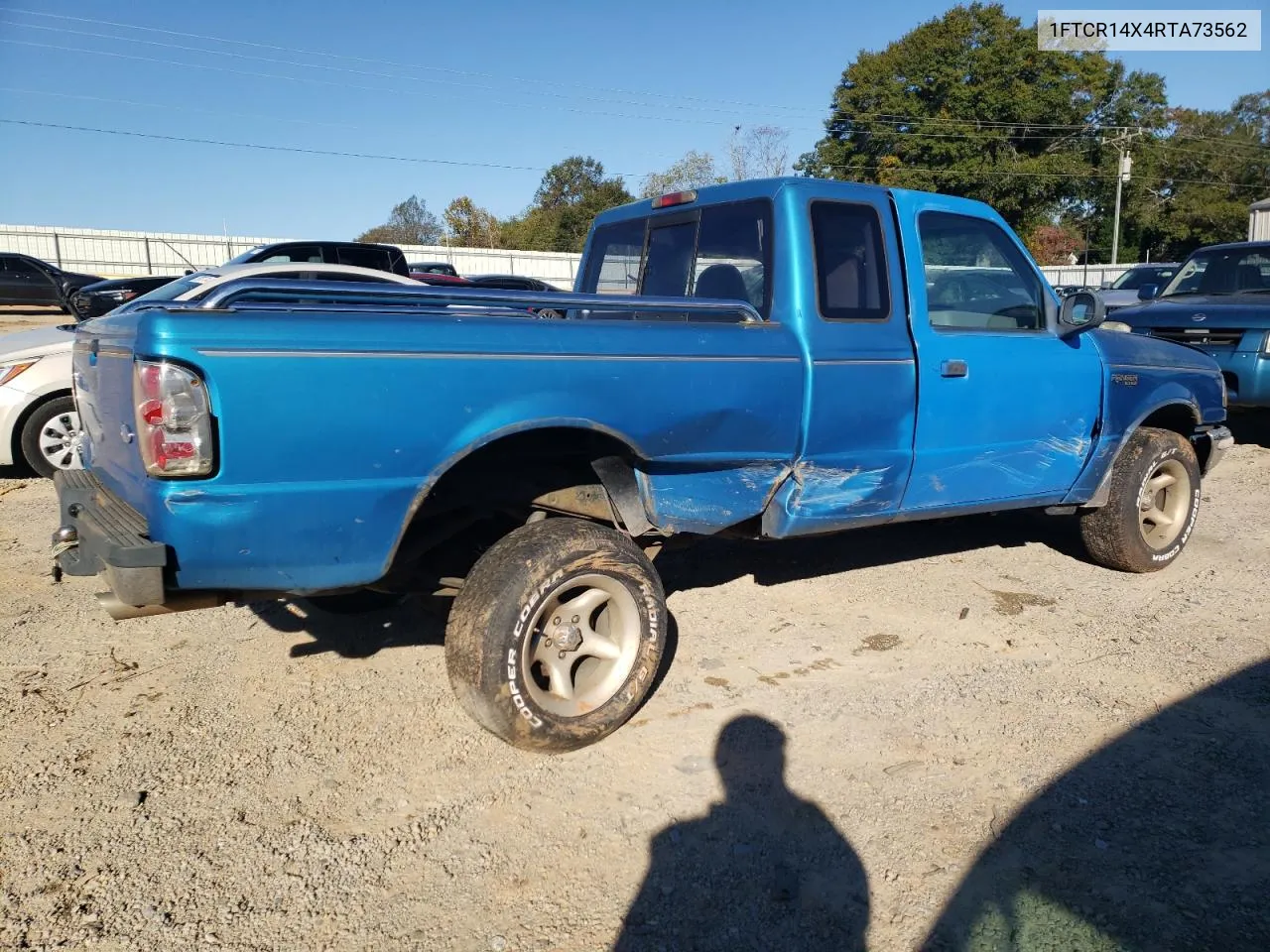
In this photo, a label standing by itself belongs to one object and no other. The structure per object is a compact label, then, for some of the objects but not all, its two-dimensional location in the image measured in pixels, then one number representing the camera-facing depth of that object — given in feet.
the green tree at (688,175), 132.16
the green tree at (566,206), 183.73
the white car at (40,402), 21.85
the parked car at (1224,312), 27.14
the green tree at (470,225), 192.85
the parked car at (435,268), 62.03
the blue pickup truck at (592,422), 8.68
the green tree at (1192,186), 170.81
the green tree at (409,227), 223.71
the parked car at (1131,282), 48.26
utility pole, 148.05
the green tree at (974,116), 148.66
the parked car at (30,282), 74.13
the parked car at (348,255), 44.86
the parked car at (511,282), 50.33
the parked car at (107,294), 50.52
